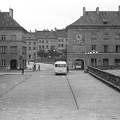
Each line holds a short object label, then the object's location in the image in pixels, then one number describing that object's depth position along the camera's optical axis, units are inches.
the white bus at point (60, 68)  1936.8
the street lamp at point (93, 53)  2421.8
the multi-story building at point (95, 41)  2568.9
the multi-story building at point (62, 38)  5856.3
